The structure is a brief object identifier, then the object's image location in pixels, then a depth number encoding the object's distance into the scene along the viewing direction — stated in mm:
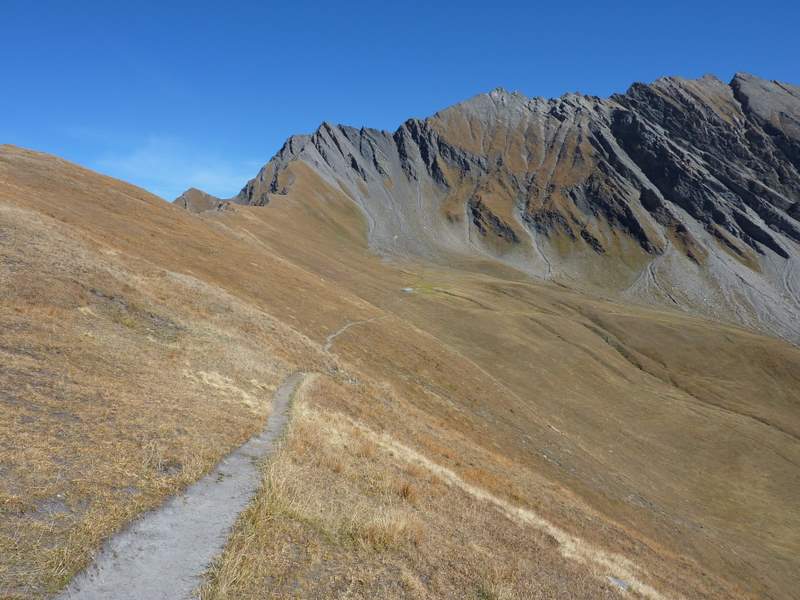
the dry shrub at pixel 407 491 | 14531
